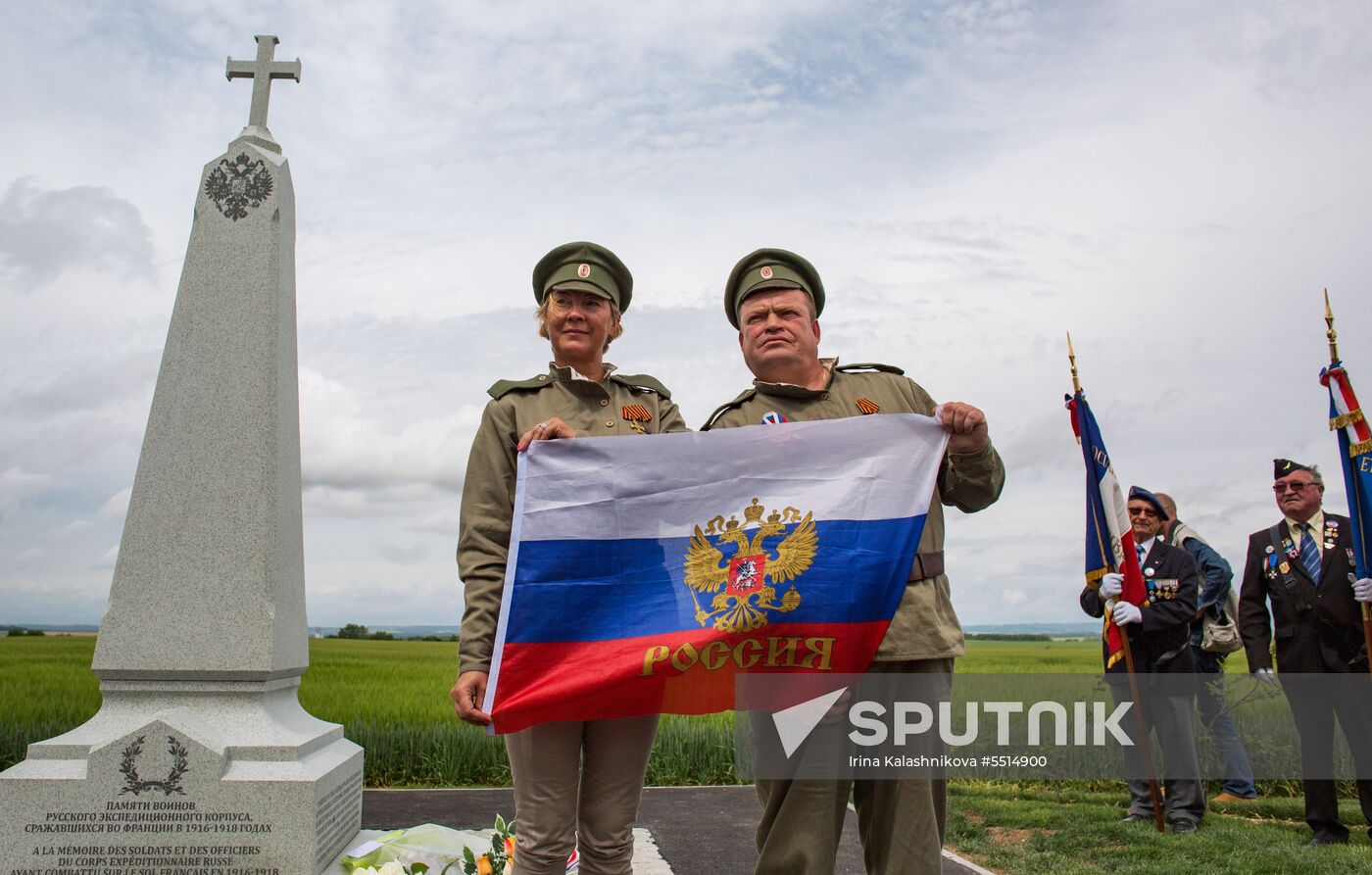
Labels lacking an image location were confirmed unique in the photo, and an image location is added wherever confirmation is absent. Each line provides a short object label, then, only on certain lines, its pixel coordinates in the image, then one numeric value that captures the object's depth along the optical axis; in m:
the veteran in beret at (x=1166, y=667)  6.49
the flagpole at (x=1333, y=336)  6.05
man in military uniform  2.47
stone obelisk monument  4.45
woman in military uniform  2.73
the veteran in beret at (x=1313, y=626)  6.10
